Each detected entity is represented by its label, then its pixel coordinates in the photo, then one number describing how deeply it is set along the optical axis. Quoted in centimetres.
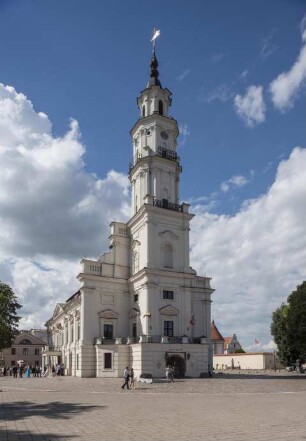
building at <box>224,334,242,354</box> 13406
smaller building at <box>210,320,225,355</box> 11074
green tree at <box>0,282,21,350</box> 3228
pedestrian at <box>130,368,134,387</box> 3559
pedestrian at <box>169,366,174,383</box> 4135
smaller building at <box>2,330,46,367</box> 11044
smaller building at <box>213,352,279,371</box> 7856
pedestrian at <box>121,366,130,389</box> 3346
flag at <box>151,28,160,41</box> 6208
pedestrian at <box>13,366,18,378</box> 5492
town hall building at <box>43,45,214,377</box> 4953
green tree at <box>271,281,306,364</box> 5091
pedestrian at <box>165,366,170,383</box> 4204
